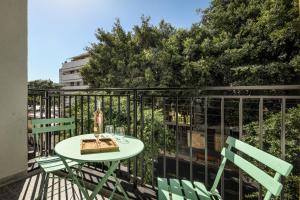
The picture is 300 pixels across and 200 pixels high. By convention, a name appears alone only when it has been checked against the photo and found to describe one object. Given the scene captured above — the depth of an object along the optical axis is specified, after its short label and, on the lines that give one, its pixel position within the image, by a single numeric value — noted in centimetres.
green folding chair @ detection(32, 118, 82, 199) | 157
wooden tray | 117
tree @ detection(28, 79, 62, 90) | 2962
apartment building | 2822
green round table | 109
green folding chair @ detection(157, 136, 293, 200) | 82
